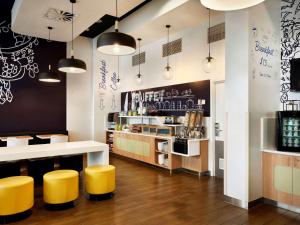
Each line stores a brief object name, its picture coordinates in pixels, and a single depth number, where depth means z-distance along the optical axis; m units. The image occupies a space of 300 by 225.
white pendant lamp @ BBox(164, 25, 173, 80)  6.11
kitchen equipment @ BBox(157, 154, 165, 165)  6.04
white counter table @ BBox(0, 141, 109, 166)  3.62
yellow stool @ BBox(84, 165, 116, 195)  3.88
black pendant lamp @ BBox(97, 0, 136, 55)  2.93
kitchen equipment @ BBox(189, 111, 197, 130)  5.64
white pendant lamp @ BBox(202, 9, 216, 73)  4.93
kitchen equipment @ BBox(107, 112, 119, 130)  8.56
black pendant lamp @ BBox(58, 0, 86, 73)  4.08
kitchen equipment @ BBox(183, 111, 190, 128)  5.78
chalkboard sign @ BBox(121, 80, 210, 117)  5.76
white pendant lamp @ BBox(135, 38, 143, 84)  7.35
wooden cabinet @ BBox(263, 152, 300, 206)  3.55
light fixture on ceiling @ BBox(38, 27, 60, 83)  5.65
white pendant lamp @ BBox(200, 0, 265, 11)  2.04
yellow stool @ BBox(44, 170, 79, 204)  3.52
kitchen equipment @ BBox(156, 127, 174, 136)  5.98
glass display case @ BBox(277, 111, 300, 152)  3.72
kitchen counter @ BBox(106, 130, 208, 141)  5.49
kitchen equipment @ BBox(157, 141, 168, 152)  6.08
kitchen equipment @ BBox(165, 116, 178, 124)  6.26
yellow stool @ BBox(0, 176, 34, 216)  3.11
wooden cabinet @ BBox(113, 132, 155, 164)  6.43
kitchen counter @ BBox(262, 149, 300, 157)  3.55
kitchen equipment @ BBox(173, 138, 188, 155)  5.34
